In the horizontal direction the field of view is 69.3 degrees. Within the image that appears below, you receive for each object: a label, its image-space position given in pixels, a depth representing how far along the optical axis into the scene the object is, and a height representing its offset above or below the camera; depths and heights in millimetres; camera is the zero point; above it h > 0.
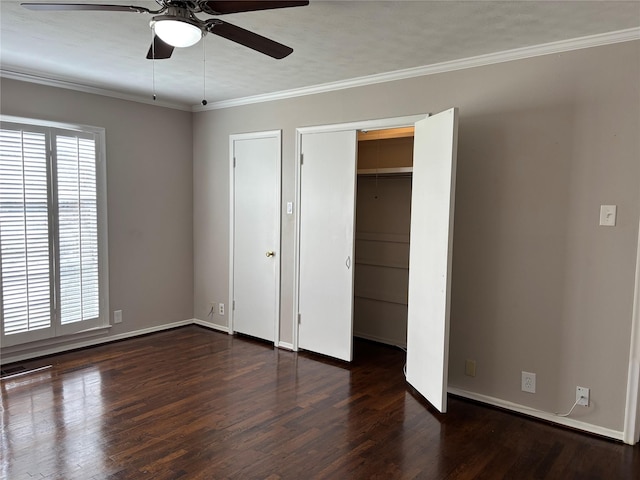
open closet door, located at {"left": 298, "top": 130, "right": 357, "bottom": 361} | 4125 -298
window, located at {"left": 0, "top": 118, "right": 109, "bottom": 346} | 3932 -230
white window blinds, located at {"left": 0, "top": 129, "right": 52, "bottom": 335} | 3891 -229
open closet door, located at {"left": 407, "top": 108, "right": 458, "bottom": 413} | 3074 -304
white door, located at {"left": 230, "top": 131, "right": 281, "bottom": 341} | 4676 -261
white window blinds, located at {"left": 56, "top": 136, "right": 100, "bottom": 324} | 4254 -210
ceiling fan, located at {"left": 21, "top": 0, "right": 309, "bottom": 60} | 1938 +838
